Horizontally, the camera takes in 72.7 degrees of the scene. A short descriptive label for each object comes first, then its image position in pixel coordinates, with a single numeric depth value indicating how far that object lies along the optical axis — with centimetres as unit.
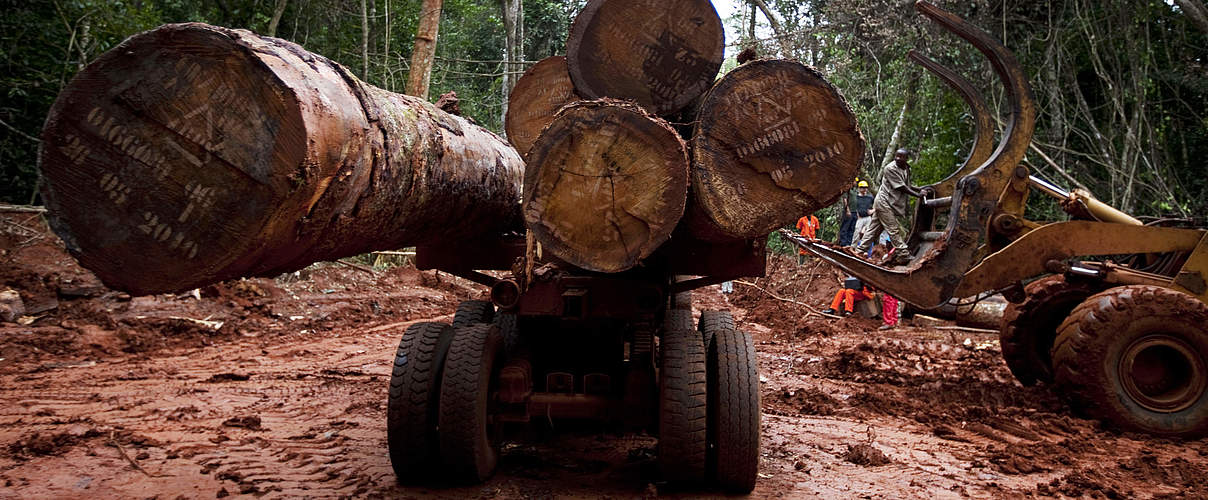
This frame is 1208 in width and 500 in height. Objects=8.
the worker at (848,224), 1548
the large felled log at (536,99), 555
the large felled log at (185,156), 244
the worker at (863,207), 1419
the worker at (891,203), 1088
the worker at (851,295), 1177
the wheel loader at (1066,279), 572
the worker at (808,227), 1501
